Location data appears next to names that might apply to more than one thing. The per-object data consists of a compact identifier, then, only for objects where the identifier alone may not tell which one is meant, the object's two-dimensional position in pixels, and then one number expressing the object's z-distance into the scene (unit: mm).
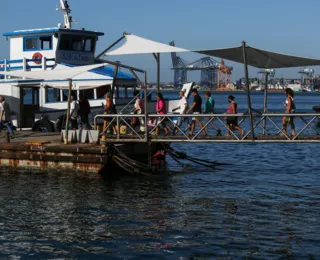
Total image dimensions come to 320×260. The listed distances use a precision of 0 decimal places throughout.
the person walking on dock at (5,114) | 24959
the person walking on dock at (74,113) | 23719
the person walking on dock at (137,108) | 22328
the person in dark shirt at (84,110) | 23828
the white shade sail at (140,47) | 18875
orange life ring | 30469
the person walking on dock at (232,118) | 20750
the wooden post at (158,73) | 22491
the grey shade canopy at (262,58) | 18484
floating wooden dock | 20797
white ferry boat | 27656
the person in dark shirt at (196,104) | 21753
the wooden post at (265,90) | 21070
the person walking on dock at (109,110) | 21811
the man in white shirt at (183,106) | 21902
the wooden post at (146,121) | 19877
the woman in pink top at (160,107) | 21578
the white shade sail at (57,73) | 22469
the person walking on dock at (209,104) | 22000
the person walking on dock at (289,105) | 20297
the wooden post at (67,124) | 21828
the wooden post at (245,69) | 17722
